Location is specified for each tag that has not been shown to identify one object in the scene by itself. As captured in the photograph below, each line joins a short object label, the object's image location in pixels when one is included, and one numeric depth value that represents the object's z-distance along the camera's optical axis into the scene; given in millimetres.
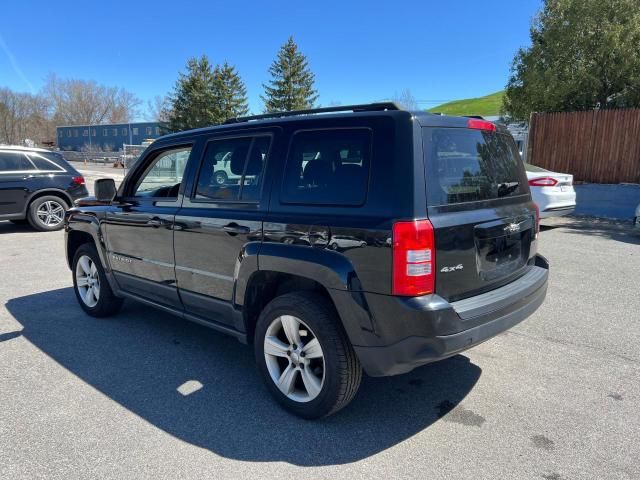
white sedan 8953
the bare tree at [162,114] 62244
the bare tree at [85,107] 86125
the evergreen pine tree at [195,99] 46494
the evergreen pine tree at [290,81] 48219
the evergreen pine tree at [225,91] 47281
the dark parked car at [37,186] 9914
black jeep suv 2527
